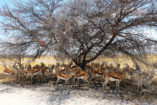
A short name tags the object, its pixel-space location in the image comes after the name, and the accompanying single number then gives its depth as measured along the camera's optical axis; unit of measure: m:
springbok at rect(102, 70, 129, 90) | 8.98
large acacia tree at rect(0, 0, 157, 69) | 8.65
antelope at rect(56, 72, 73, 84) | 9.59
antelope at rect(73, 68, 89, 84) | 9.55
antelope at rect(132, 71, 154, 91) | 8.97
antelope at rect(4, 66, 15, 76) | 11.74
